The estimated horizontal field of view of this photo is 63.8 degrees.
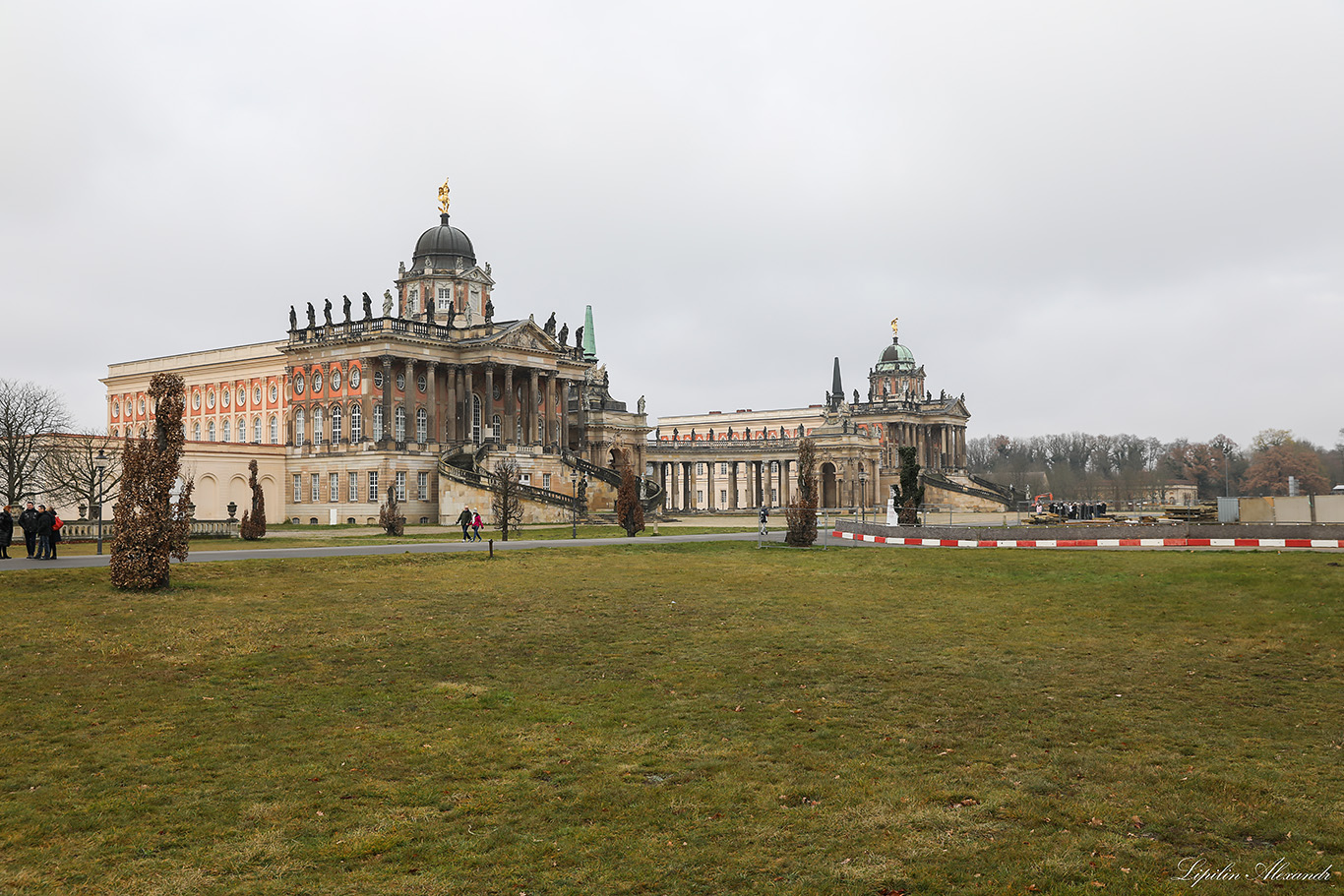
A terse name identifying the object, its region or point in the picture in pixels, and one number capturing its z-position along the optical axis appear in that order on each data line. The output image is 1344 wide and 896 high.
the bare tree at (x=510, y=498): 52.94
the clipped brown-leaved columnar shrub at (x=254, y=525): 51.91
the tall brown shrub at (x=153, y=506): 26.62
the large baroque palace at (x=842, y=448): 129.75
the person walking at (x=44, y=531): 33.88
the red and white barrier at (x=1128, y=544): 40.06
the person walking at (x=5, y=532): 34.91
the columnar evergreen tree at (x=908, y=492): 53.59
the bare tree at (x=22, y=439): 57.94
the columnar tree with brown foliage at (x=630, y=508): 56.25
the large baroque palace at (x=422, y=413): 80.25
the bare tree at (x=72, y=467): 60.78
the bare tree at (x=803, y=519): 45.31
